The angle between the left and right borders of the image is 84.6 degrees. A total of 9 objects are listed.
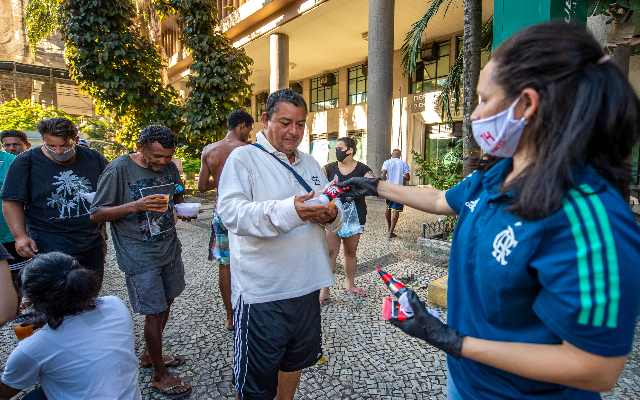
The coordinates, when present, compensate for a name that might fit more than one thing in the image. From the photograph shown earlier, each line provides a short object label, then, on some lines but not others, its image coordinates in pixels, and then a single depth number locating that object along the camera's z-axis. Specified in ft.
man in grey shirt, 8.05
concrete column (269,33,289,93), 43.21
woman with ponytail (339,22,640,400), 2.49
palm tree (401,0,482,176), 16.29
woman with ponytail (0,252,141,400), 4.99
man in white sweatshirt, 5.88
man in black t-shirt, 8.90
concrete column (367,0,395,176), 31.58
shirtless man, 10.85
